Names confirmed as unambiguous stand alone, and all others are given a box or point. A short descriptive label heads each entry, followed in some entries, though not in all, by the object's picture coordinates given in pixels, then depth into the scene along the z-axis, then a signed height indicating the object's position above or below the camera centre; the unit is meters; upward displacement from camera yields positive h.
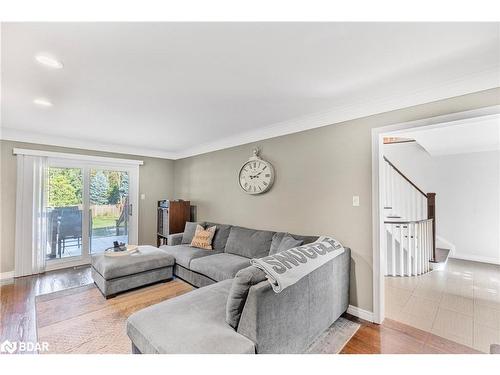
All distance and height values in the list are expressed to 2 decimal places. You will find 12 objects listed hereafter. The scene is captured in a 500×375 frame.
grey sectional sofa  1.40 -0.89
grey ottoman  2.87 -1.03
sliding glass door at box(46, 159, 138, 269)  4.06 -0.31
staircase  3.83 -0.58
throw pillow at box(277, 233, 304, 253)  2.71 -0.60
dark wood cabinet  4.64 -0.49
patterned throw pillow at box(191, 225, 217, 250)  3.78 -0.75
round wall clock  3.42 +0.28
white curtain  3.65 -0.35
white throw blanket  1.56 -0.55
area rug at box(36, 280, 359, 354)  1.94 -1.30
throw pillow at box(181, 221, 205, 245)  4.19 -0.73
